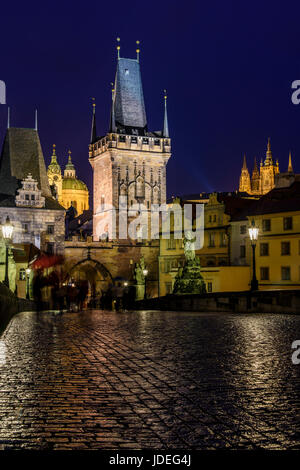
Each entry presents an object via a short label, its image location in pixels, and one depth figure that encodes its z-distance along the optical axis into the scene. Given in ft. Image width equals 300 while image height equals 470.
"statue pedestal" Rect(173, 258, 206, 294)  102.22
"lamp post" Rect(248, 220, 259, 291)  89.33
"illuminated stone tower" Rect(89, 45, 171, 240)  293.64
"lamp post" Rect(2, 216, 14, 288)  88.63
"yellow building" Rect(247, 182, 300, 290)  158.92
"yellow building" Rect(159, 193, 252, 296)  168.66
